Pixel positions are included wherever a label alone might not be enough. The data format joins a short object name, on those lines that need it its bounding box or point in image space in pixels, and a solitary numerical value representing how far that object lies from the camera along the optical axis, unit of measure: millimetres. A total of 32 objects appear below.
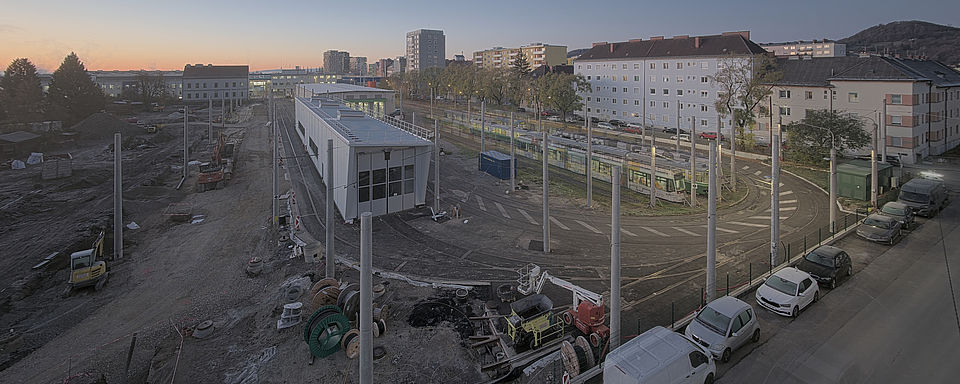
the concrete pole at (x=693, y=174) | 28478
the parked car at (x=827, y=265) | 17016
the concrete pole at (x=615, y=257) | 11469
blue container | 38169
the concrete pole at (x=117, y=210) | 22669
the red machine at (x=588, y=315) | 13414
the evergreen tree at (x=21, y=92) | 65500
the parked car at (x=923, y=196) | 25422
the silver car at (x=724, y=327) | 12617
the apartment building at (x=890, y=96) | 39500
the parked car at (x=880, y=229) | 21500
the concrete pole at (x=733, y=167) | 32625
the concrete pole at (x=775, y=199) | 16781
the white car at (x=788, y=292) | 14914
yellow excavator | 18969
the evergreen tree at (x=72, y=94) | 70250
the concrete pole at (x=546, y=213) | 21172
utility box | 29281
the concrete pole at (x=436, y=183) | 27578
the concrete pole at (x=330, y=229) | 17562
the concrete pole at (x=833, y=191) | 20650
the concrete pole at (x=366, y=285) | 7973
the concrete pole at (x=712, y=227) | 13492
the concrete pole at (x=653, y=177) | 29658
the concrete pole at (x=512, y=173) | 33312
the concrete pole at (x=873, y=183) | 26091
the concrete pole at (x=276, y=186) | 24188
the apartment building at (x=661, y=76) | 59156
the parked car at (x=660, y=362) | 10359
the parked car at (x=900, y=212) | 23250
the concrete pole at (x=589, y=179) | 28547
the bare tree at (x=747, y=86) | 46000
